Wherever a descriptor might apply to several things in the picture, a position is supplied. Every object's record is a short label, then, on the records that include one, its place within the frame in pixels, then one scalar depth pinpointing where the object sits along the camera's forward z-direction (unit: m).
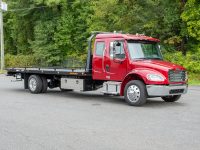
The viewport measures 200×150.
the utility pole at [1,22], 37.59
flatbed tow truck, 13.53
